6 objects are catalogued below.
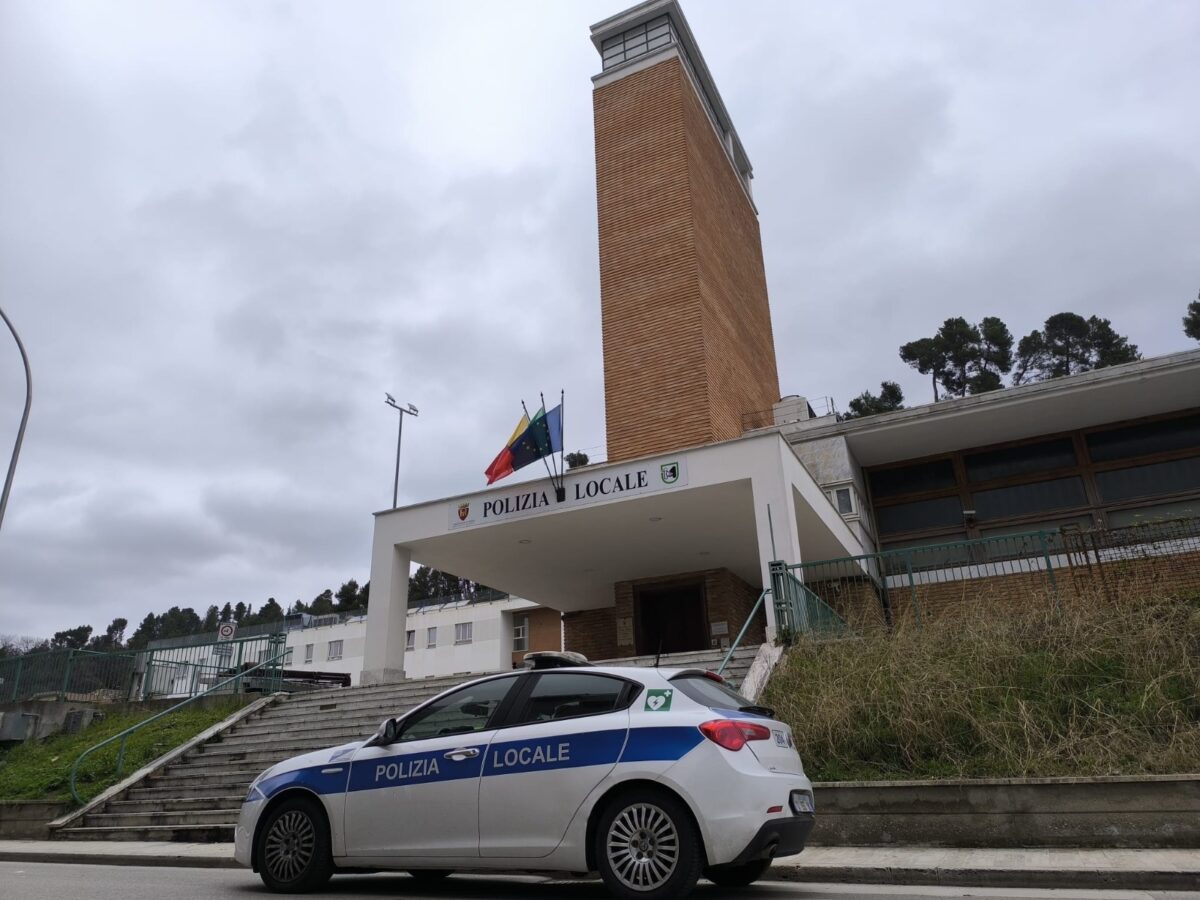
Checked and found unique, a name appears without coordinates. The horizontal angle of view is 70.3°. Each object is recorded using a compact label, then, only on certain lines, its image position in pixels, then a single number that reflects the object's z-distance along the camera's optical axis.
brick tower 20.03
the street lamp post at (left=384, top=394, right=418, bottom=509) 30.90
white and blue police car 4.64
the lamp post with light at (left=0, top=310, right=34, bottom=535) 15.12
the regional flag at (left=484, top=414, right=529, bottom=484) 16.83
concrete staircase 10.55
